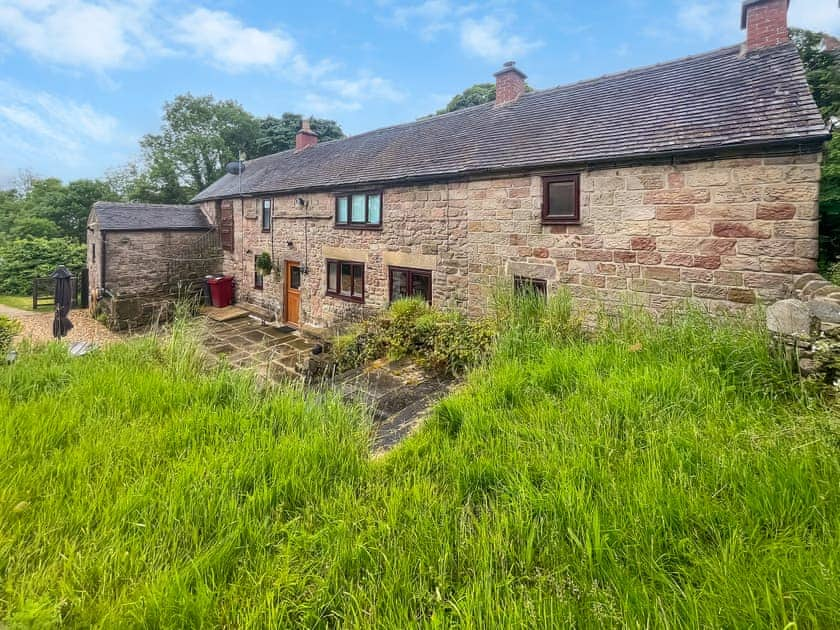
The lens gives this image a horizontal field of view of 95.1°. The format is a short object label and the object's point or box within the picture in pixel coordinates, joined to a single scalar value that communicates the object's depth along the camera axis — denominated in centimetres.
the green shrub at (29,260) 2116
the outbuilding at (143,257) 1527
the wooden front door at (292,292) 1468
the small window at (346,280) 1200
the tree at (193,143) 3186
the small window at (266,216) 1537
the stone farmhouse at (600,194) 579
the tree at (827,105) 802
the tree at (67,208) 2666
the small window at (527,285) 783
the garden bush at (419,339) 669
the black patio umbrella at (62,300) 785
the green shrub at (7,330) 572
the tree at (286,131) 3140
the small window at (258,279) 1628
